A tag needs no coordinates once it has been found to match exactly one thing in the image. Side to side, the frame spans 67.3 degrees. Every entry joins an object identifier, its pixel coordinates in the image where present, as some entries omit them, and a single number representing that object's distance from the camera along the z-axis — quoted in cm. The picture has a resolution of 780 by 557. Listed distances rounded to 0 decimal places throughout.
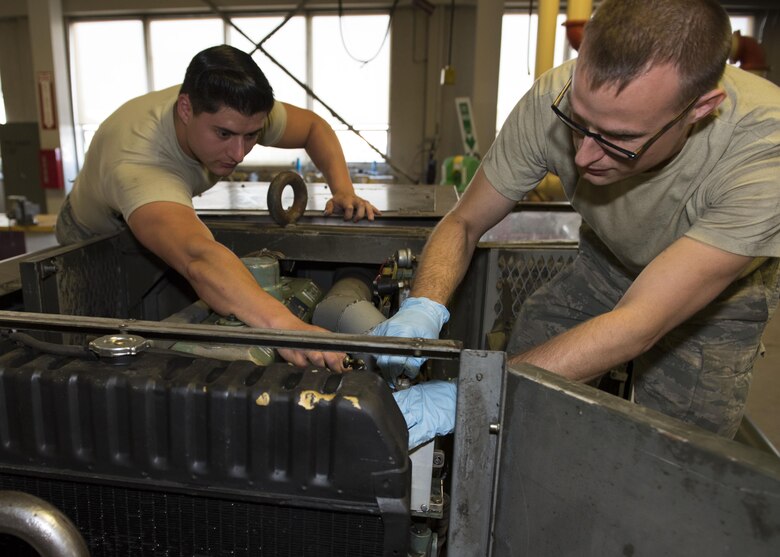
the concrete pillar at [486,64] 434
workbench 283
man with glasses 81
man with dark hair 103
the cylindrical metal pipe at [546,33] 313
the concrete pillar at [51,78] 540
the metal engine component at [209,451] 64
